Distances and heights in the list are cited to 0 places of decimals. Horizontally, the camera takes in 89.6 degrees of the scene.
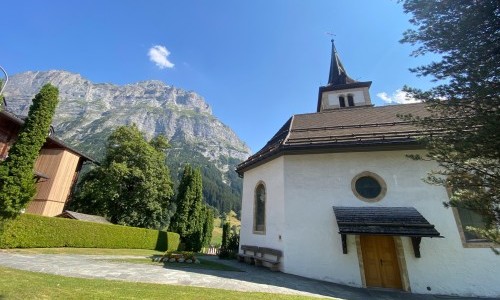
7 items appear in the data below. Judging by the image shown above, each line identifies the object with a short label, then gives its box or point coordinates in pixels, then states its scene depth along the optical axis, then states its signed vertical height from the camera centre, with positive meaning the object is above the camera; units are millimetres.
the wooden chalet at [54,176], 23453 +5622
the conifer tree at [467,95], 4871 +3165
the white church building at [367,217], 10297 +1375
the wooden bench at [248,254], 14320 -537
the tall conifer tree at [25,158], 12516 +3818
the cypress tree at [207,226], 37031 +2494
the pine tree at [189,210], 28375 +3421
